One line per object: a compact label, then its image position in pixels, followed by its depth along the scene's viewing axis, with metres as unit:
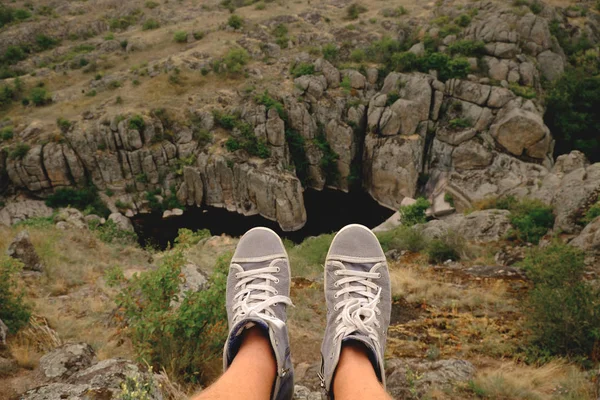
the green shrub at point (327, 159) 26.88
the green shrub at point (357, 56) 28.66
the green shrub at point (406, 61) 26.44
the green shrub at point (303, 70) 27.05
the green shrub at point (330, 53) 28.50
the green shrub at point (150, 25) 34.34
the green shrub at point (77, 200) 22.75
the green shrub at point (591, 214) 8.66
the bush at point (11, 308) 3.46
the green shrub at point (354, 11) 33.67
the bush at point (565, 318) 3.56
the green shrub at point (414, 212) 18.02
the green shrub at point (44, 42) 33.75
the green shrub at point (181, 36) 30.75
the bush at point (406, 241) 9.56
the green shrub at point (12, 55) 31.13
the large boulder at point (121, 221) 21.13
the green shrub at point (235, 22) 31.70
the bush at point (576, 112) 24.72
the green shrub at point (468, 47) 25.58
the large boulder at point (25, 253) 6.02
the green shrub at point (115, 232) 15.13
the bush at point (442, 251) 8.45
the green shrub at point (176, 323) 2.83
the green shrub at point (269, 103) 25.00
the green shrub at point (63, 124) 23.33
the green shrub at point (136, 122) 23.28
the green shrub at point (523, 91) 24.05
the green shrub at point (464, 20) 27.33
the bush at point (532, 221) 9.52
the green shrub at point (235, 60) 27.28
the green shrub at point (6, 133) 22.72
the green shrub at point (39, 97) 25.28
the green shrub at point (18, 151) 22.30
